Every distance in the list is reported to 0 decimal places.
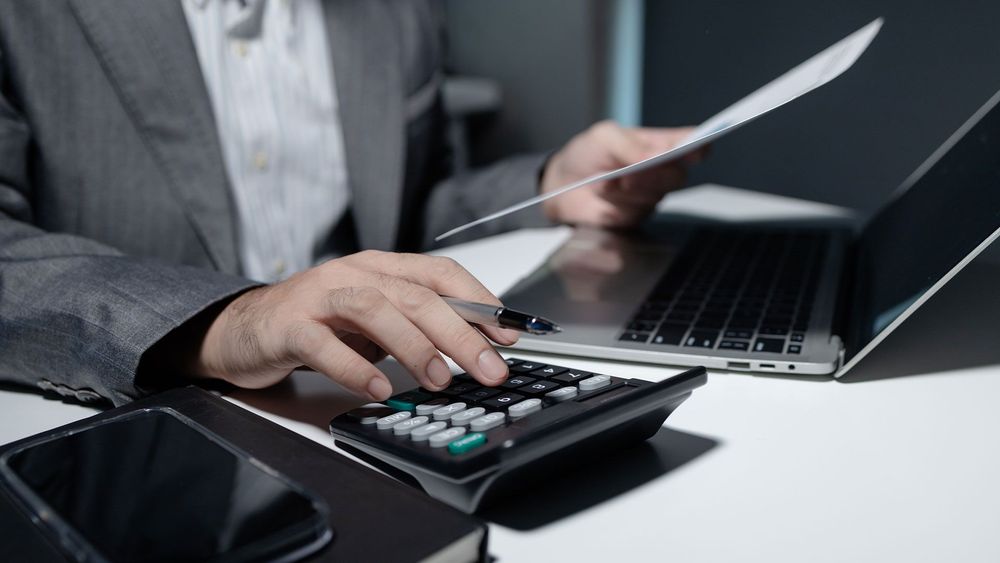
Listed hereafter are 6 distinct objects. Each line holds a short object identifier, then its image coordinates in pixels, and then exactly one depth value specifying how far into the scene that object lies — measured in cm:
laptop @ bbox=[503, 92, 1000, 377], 48
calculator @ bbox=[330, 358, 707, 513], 32
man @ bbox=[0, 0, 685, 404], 44
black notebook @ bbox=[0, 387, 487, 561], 27
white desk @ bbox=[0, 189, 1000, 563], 31
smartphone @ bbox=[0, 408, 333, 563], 26
